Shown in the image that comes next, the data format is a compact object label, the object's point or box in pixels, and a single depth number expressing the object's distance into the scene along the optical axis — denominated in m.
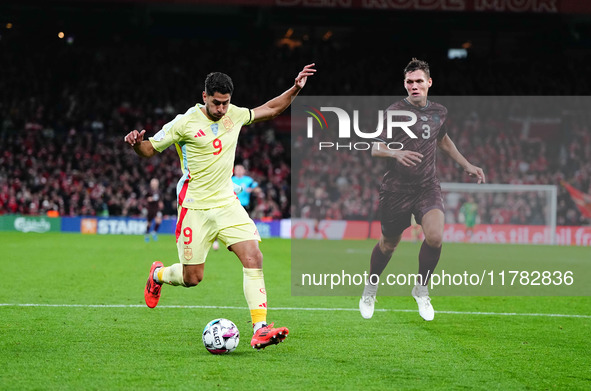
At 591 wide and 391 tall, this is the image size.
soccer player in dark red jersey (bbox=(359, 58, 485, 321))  9.05
